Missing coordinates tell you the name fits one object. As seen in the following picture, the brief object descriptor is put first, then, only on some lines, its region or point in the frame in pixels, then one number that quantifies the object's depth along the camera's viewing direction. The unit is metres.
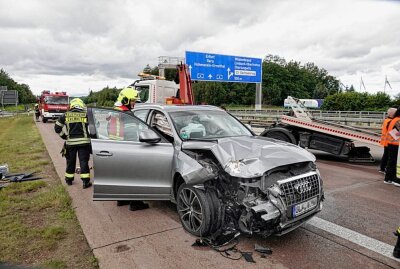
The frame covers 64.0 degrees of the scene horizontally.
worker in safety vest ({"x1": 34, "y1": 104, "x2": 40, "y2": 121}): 30.66
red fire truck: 24.94
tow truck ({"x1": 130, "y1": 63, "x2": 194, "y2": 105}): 12.35
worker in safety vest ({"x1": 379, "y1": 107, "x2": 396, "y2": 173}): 7.66
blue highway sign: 24.77
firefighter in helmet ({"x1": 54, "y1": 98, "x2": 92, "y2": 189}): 6.10
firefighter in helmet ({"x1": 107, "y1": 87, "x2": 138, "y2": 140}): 7.45
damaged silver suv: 3.43
